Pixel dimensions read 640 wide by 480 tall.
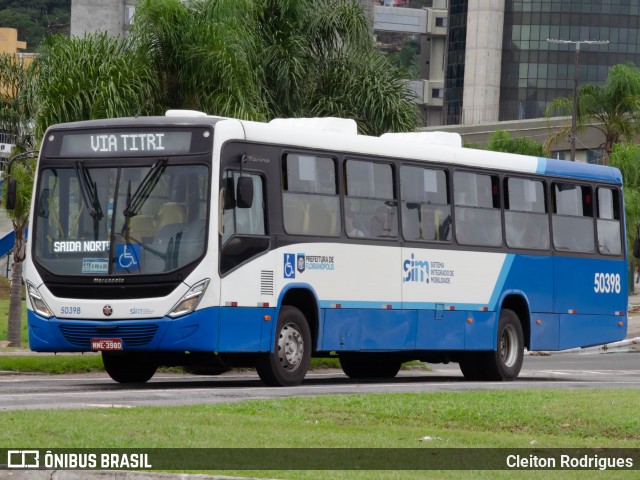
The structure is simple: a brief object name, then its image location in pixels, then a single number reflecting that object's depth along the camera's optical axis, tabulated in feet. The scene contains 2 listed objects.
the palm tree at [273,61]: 100.99
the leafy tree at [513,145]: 247.70
